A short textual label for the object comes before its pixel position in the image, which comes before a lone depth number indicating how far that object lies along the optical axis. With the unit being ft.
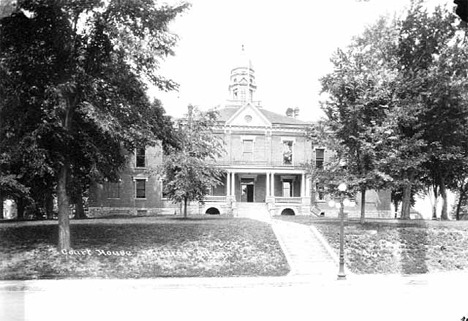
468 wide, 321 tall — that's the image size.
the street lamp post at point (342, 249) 44.88
